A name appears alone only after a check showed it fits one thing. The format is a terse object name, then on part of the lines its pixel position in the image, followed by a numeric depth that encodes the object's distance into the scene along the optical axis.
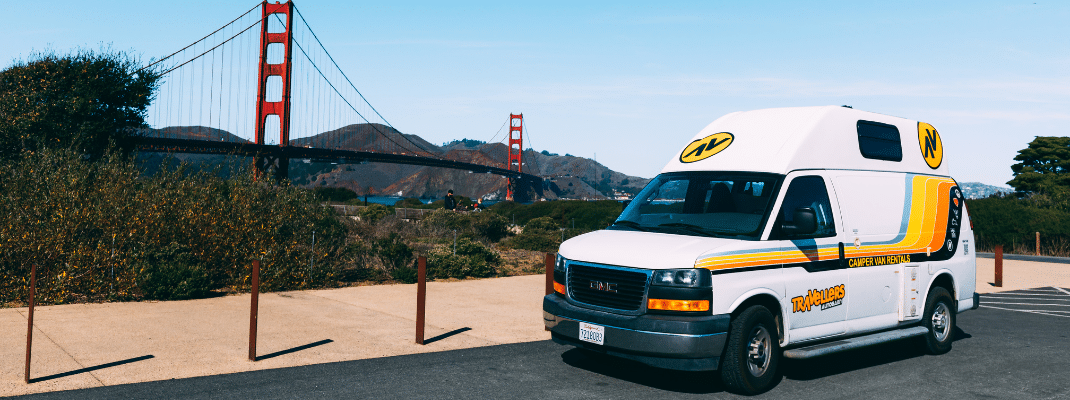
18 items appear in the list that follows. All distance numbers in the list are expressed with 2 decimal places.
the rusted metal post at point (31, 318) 6.41
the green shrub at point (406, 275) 15.16
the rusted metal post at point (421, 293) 8.60
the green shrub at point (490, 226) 27.97
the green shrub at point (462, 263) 16.32
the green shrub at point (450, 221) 28.44
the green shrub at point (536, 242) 23.89
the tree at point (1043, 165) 58.56
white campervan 6.31
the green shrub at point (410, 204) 52.19
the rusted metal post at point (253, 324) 7.54
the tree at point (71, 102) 23.72
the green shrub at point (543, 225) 31.91
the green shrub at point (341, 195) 61.41
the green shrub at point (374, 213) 27.91
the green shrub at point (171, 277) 11.49
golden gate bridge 47.06
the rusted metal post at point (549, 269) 9.84
